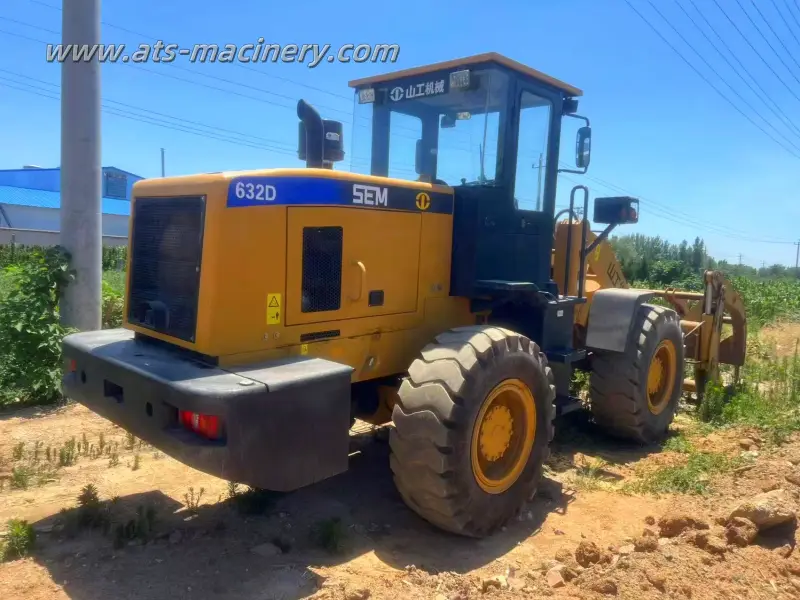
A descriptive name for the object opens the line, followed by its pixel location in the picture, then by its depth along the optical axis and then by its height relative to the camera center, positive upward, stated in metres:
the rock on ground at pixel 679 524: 4.05 -1.60
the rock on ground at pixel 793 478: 4.87 -1.56
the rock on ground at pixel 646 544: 3.78 -1.63
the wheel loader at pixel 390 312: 3.41 -0.42
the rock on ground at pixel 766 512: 4.00 -1.49
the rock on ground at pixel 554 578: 3.45 -1.69
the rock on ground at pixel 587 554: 3.72 -1.68
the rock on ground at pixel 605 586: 3.35 -1.67
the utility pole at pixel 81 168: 7.18 +0.72
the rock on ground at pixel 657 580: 3.40 -1.65
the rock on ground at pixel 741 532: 3.89 -1.58
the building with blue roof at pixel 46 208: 45.16 +1.61
